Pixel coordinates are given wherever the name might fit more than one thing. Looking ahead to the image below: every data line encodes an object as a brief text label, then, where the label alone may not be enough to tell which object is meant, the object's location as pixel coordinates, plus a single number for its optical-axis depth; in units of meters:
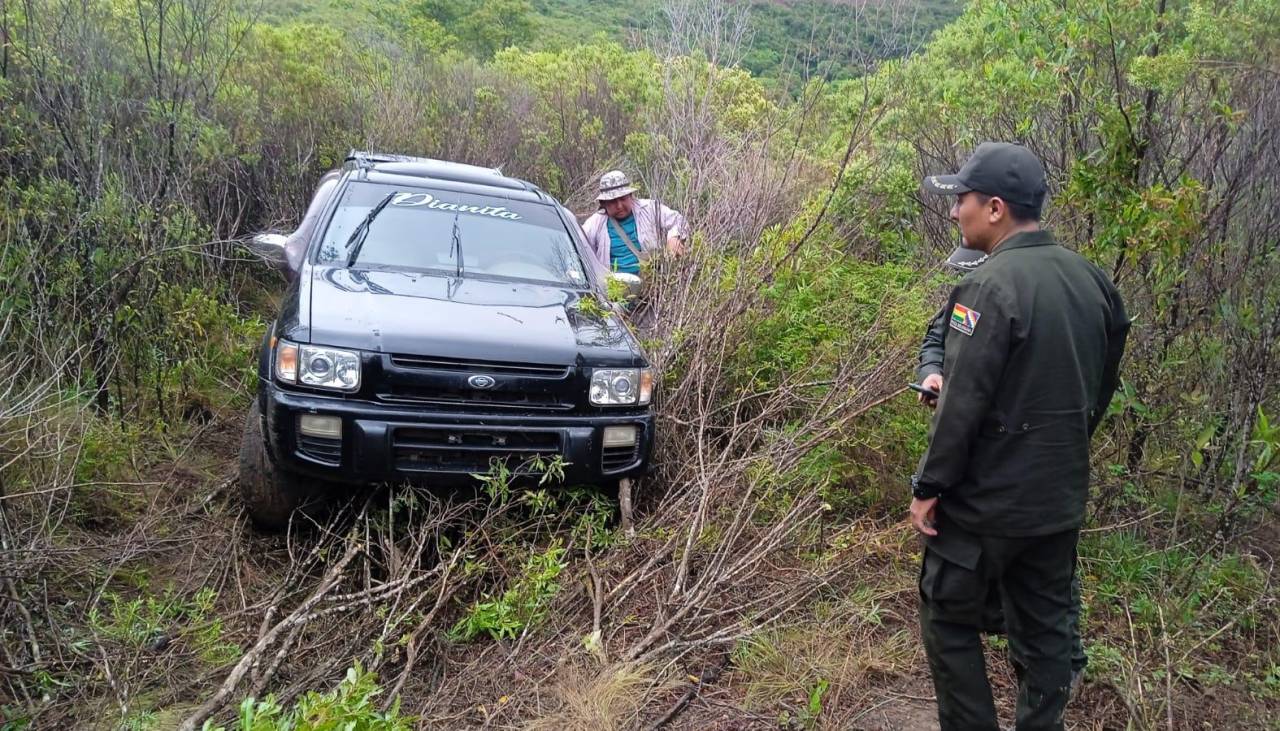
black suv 3.18
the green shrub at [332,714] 1.52
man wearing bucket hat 5.96
